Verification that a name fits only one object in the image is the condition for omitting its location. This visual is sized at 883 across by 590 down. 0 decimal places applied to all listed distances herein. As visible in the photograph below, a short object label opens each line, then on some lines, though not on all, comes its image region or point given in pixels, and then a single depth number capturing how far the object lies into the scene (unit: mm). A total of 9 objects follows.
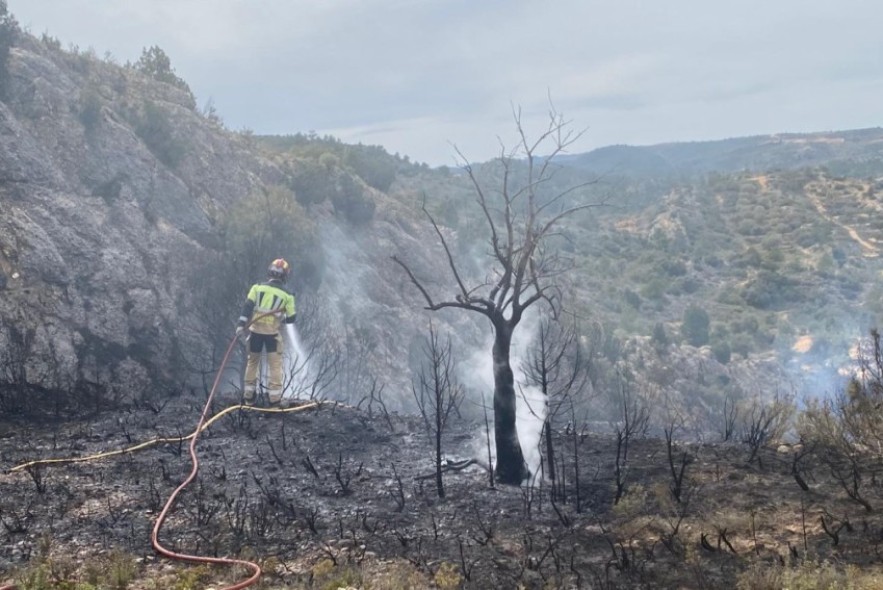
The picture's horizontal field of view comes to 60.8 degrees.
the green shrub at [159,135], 21328
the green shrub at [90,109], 19234
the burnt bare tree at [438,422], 7809
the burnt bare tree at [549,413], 7797
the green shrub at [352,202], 27445
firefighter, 11352
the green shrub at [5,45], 18078
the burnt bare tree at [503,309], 7703
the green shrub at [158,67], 28078
